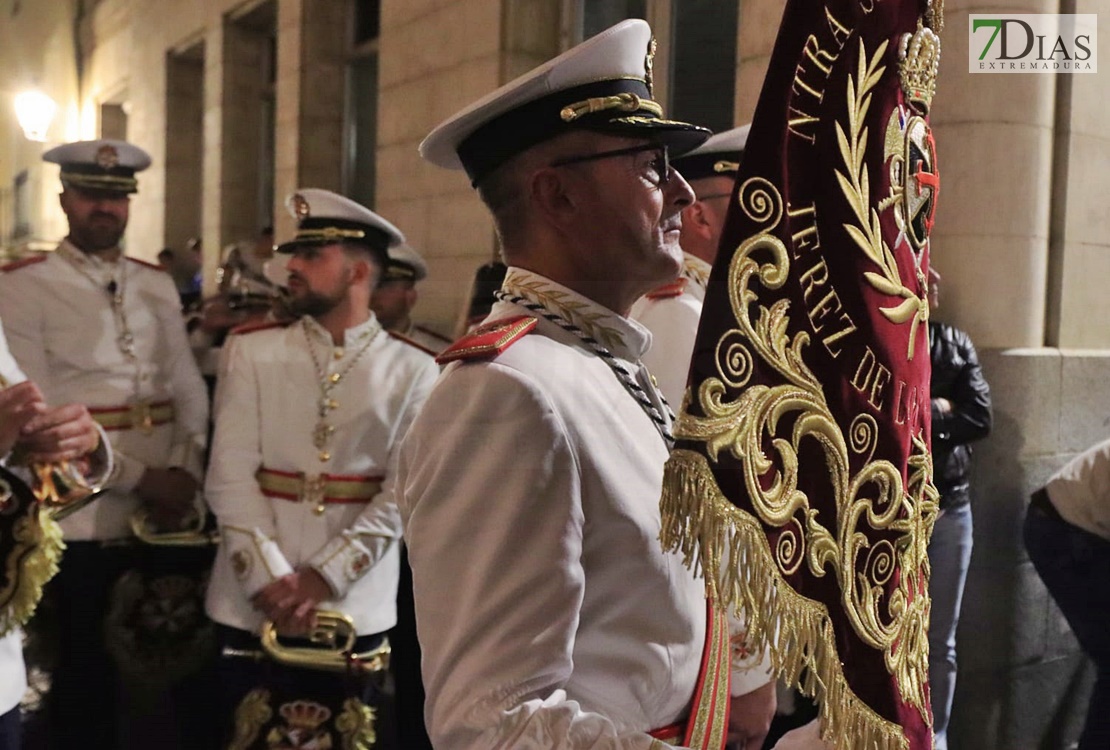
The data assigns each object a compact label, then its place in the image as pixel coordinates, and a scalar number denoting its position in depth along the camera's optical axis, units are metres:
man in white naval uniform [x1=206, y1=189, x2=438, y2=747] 2.04
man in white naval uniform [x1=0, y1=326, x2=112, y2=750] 1.32
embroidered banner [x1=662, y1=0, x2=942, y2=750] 0.82
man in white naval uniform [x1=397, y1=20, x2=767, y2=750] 0.77
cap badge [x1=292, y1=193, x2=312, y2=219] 1.86
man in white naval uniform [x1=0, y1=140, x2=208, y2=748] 1.53
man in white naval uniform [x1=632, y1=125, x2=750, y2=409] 1.49
